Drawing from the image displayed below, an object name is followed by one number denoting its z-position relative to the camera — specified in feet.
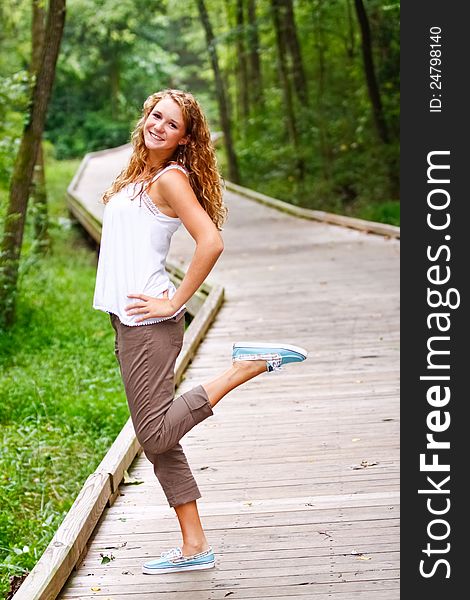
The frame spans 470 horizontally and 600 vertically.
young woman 13.34
